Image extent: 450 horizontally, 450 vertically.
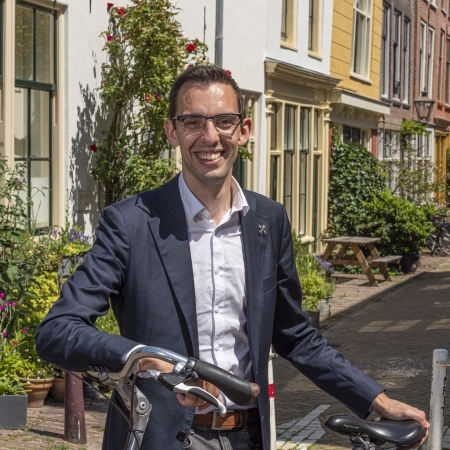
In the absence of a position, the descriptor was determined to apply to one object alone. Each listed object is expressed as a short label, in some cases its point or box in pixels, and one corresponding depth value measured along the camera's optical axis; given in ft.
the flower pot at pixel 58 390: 23.73
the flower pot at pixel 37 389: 22.87
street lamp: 78.95
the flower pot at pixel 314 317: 37.27
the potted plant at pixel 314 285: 38.22
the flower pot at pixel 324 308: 40.27
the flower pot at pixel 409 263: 58.34
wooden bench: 53.52
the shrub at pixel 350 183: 61.98
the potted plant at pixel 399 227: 57.41
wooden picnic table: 52.51
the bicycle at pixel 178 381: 6.29
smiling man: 8.16
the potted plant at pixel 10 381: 21.34
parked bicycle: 70.90
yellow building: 65.36
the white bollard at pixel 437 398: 17.16
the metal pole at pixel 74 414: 20.62
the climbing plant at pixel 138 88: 32.27
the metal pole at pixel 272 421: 16.04
